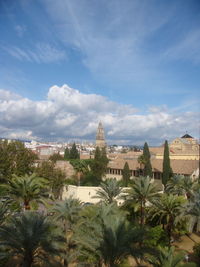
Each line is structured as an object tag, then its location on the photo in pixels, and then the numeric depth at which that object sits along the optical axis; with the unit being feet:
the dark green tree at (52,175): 118.53
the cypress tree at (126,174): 160.86
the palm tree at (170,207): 69.15
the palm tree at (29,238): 40.47
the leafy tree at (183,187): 99.33
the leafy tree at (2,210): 57.52
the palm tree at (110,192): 96.37
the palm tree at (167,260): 40.98
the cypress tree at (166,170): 148.66
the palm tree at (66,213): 69.31
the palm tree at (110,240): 40.83
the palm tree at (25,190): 66.85
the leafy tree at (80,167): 164.35
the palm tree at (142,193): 74.95
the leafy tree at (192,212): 64.08
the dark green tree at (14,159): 96.73
